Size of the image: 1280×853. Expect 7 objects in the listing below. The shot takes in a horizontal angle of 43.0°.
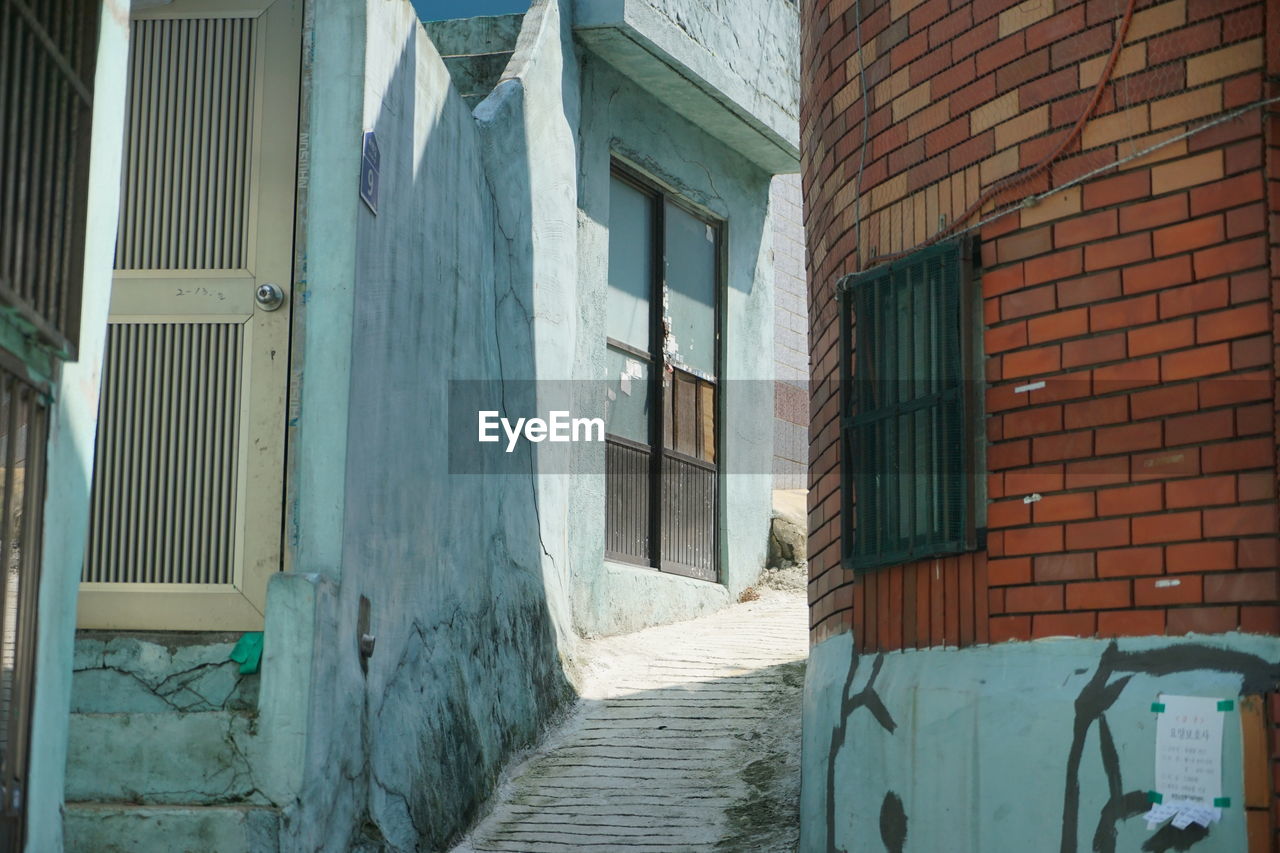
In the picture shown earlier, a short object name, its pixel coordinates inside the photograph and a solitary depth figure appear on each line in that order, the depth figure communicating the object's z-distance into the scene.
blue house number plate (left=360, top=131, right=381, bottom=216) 6.25
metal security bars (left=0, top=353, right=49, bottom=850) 3.89
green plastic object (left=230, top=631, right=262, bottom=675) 5.85
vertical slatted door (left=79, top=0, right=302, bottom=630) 6.08
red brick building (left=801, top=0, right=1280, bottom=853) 4.45
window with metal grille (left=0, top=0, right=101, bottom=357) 3.90
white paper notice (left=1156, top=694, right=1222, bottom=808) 4.29
